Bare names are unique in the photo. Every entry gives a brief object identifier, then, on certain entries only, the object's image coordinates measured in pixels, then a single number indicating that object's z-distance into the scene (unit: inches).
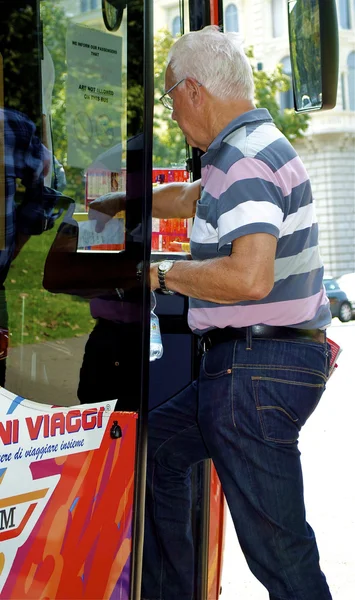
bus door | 76.0
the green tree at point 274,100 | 747.4
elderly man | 86.7
